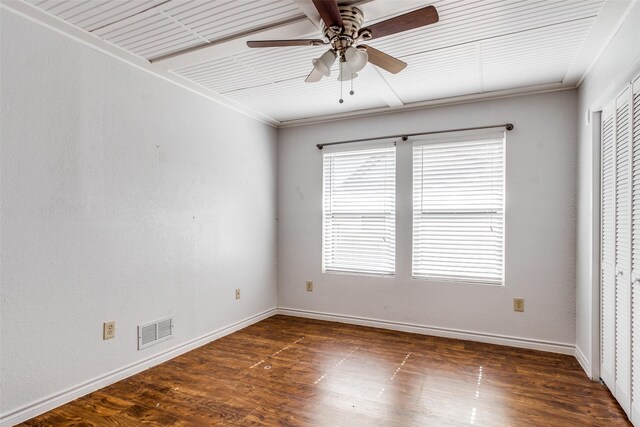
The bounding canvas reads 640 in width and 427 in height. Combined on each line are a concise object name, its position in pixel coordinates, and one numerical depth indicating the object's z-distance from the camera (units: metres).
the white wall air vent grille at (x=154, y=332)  2.87
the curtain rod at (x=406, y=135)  3.46
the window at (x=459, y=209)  3.54
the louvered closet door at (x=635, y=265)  2.02
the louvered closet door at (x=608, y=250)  2.40
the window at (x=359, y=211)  4.03
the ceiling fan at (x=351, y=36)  1.77
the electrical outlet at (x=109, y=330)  2.59
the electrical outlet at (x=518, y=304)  3.40
